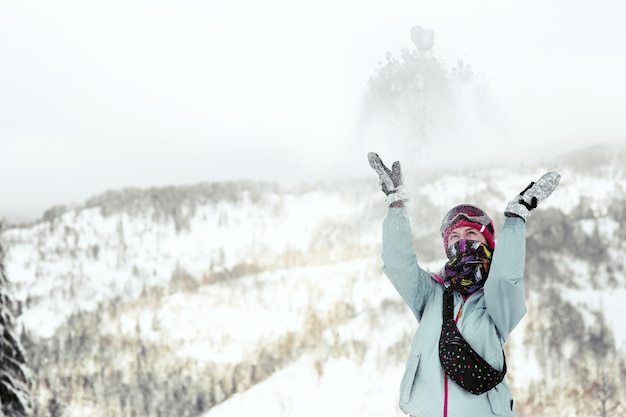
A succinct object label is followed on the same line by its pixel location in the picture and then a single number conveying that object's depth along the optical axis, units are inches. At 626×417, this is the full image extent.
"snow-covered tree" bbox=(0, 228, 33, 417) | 403.9
